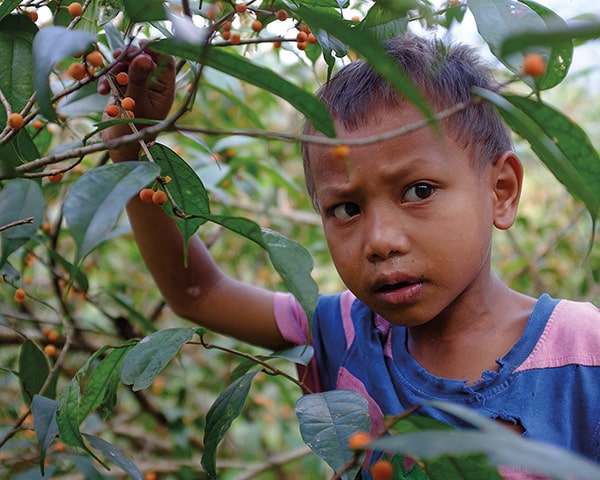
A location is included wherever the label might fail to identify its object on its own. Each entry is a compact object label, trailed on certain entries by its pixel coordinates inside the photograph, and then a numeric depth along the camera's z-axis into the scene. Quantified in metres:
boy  0.96
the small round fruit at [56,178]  0.95
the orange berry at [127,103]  0.89
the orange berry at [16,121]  0.75
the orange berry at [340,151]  0.65
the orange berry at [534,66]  0.54
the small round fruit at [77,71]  0.77
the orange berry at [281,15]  0.95
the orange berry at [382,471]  0.58
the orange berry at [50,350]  1.21
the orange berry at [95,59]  0.78
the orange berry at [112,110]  0.88
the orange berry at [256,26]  0.98
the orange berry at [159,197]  0.83
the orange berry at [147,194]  0.86
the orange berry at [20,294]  1.06
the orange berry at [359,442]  0.51
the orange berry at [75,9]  0.82
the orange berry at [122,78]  0.94
